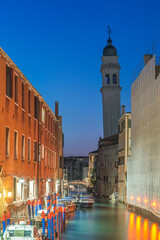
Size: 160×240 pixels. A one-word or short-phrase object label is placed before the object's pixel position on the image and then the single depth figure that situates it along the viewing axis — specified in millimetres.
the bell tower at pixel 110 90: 118125
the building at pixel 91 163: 154475
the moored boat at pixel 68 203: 48225
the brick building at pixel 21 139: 25969
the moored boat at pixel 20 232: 19328
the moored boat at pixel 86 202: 60250
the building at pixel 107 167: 91831
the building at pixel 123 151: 66250
